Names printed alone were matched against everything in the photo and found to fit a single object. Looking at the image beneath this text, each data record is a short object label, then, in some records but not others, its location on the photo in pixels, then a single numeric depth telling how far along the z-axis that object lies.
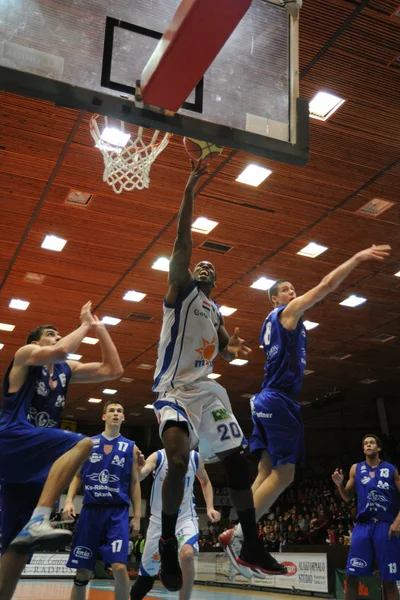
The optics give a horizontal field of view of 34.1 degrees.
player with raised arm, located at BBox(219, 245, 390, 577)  4.97
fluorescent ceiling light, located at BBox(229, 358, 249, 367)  18.74
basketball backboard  4.50
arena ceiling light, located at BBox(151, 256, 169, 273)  12.48
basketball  4.74
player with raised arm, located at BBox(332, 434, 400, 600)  8.00
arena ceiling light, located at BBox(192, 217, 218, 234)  11.10
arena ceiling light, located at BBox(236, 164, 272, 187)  9.55
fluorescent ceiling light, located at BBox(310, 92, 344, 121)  8.16
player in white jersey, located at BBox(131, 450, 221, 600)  6.91
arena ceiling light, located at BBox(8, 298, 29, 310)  14.81
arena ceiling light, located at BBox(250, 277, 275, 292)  13.41
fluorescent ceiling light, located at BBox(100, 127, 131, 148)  7.78
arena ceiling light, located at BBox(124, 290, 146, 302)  14.11
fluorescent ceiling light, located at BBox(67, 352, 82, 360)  18.58
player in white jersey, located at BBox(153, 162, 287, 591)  4.30
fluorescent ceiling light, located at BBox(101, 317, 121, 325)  15.66
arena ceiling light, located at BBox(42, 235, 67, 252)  11.76
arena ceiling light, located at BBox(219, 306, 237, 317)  14.93
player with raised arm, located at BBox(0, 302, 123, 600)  4.26
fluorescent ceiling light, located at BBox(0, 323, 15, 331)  16.30
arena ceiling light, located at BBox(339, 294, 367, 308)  14.07
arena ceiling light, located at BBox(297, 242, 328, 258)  11.83
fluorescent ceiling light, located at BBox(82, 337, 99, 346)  16.81
